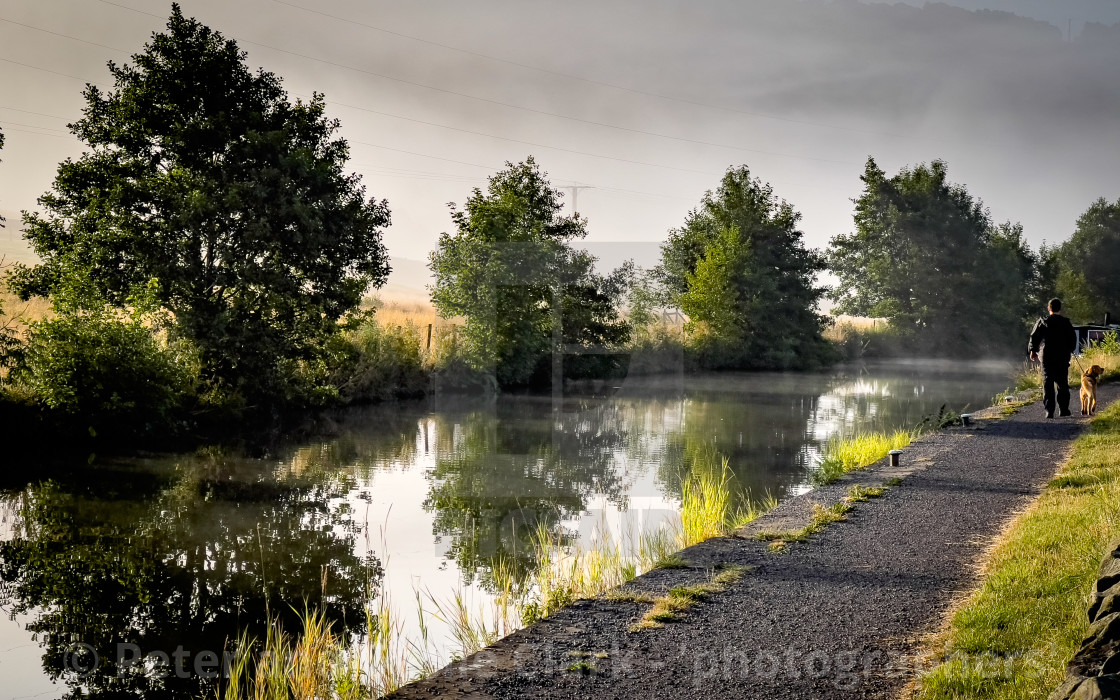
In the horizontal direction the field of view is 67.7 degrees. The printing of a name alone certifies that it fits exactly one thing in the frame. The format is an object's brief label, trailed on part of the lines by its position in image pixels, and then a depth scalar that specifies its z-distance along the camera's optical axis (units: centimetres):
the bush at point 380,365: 2339
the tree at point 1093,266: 6412
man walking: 1479
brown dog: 1566
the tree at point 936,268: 5200
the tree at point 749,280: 4038
